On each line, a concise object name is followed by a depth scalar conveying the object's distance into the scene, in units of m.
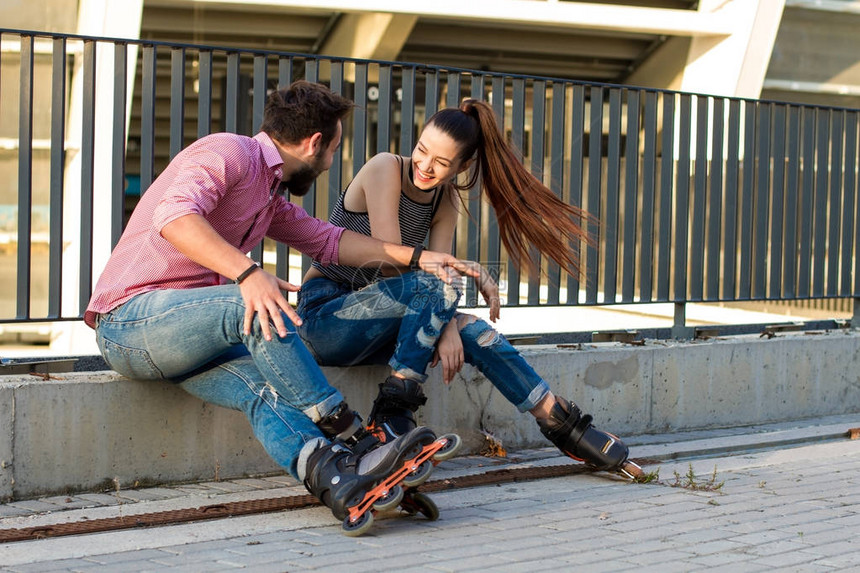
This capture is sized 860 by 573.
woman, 4.28
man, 3.65
